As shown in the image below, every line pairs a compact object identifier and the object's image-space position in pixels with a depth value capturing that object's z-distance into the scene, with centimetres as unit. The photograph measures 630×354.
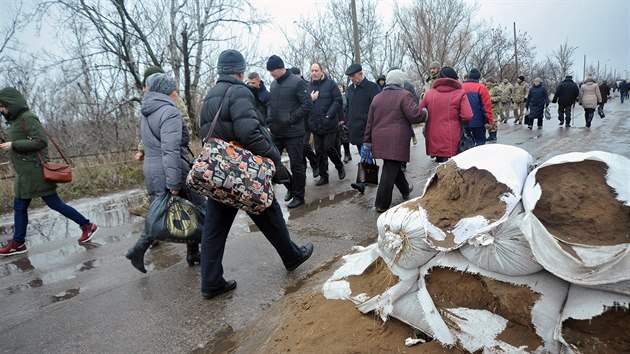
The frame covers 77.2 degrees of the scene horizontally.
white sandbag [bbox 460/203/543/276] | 175
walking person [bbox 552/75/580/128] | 1216
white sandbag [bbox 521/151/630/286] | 149
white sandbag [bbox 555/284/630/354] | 154
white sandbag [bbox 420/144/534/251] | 191
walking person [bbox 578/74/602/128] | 1200
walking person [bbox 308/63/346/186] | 663
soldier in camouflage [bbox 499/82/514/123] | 1422
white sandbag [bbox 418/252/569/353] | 170
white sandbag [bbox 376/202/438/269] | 205
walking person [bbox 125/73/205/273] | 354
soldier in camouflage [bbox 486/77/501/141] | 1205
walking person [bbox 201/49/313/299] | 305
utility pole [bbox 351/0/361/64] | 1570
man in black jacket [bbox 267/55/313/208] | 546
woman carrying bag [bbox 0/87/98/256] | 454
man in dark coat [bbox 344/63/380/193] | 650
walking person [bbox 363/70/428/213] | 469
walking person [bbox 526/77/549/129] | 1191
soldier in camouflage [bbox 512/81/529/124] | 1399
